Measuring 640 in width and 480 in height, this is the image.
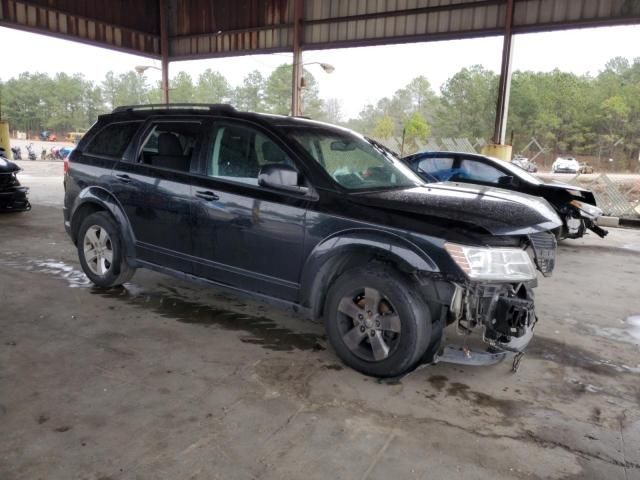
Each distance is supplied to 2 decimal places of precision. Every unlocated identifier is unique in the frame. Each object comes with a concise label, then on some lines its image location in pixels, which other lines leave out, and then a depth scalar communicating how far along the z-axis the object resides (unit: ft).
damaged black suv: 10.25
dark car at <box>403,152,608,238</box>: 27.25
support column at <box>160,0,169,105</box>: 60.18
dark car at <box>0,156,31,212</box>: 29.12
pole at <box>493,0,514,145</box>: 41.88
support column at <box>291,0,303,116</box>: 52.54
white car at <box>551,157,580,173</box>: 97.43
